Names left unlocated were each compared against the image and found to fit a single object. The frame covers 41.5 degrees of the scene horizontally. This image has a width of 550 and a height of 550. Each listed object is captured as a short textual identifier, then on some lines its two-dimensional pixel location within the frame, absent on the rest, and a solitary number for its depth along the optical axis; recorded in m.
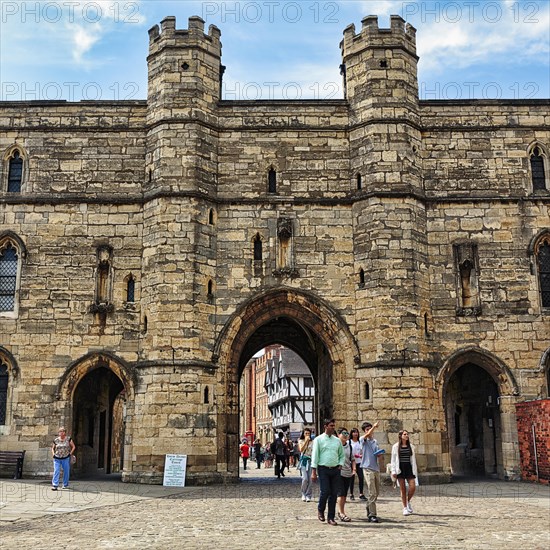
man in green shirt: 10.21
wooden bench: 17.28
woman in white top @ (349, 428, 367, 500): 12.86
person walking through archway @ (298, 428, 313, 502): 13.59
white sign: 16.19
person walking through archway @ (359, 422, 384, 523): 10.62
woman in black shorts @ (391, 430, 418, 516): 11.23
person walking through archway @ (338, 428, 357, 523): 10.64
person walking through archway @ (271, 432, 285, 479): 21.06
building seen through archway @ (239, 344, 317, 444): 47.75
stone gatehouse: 17.44
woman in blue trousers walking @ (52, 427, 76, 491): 15.09
